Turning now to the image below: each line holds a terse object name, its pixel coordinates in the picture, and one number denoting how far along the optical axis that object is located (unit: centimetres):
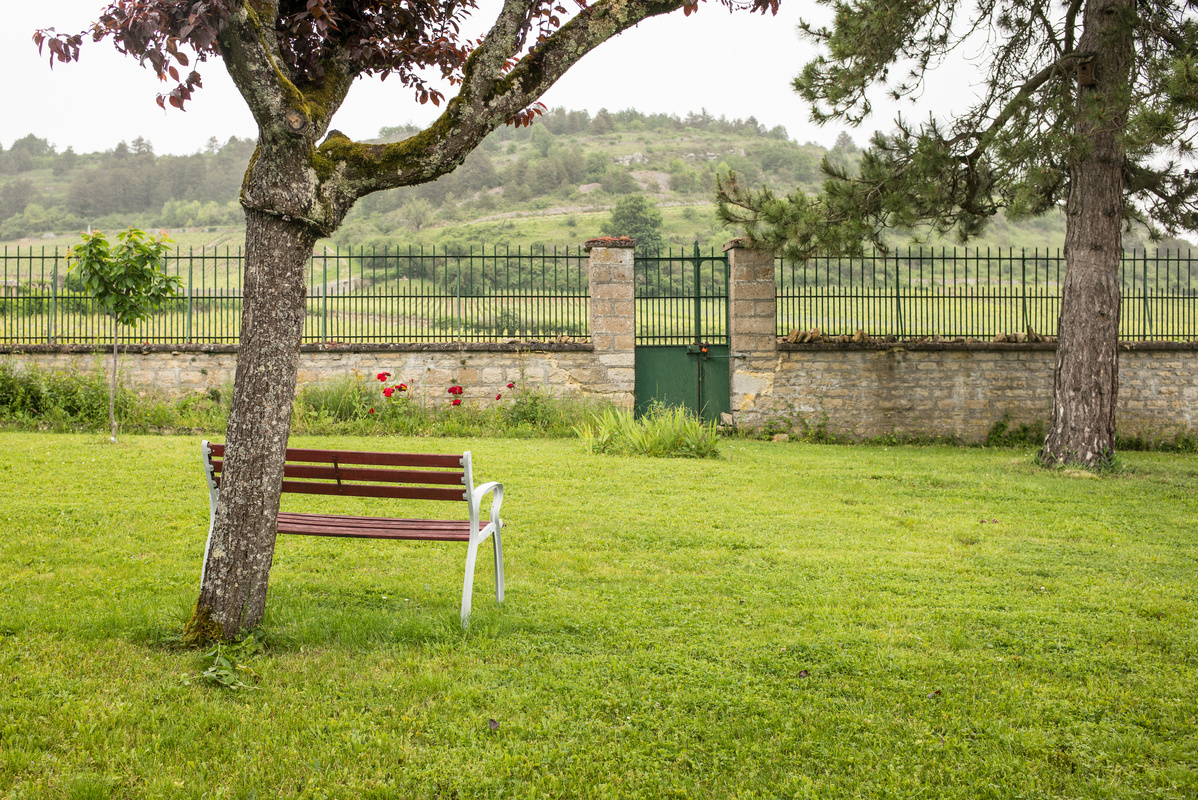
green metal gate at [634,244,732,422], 1240
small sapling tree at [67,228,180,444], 984
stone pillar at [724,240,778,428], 1216
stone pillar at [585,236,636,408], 1213
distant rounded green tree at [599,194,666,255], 4638
